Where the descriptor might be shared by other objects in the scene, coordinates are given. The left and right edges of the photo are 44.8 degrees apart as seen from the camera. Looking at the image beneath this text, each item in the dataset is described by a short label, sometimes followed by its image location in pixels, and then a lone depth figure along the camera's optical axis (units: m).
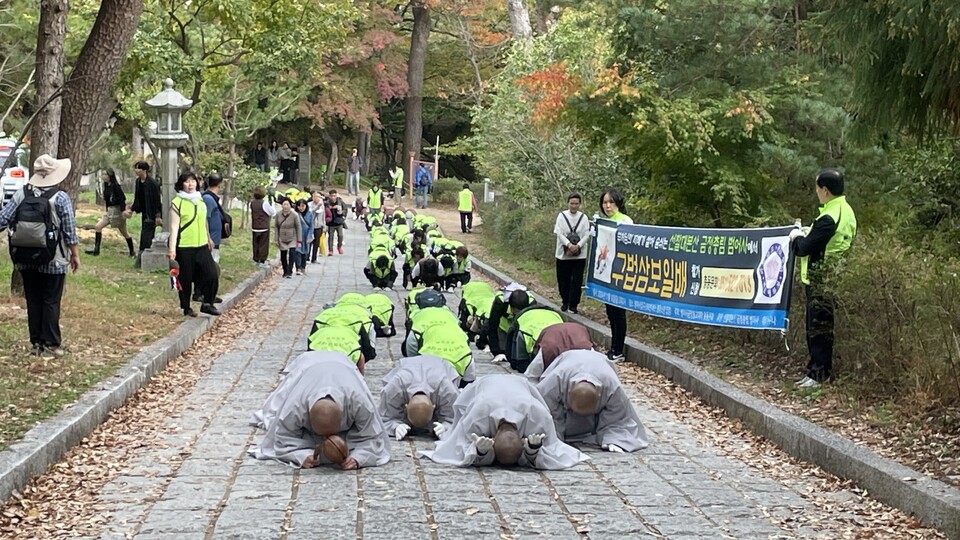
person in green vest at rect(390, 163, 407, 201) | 46.31
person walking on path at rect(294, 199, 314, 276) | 23.59
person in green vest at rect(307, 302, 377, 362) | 9.89
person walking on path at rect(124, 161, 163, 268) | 20.36
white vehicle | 32.97
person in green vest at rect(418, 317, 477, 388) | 9.32
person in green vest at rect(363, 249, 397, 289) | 19.88
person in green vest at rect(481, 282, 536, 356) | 11.73
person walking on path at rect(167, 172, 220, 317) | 13.99
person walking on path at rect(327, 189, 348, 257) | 28.56
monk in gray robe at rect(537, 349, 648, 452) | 8.21
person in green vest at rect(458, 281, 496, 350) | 13.33
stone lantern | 20.20
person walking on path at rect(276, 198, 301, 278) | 22.17
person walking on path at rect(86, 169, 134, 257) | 21.86
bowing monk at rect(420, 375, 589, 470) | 7.48
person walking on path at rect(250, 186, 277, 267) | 22.76
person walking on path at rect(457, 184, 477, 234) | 35.91
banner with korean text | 10.75
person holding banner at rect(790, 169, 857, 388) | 9.59
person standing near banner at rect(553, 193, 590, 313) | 14.81
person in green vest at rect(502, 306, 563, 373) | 10.60
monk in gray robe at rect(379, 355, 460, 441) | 8.42
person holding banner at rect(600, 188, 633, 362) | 12.77
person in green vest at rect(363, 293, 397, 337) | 12.29
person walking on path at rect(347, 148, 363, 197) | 48.44
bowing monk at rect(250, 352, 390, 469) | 7.33
